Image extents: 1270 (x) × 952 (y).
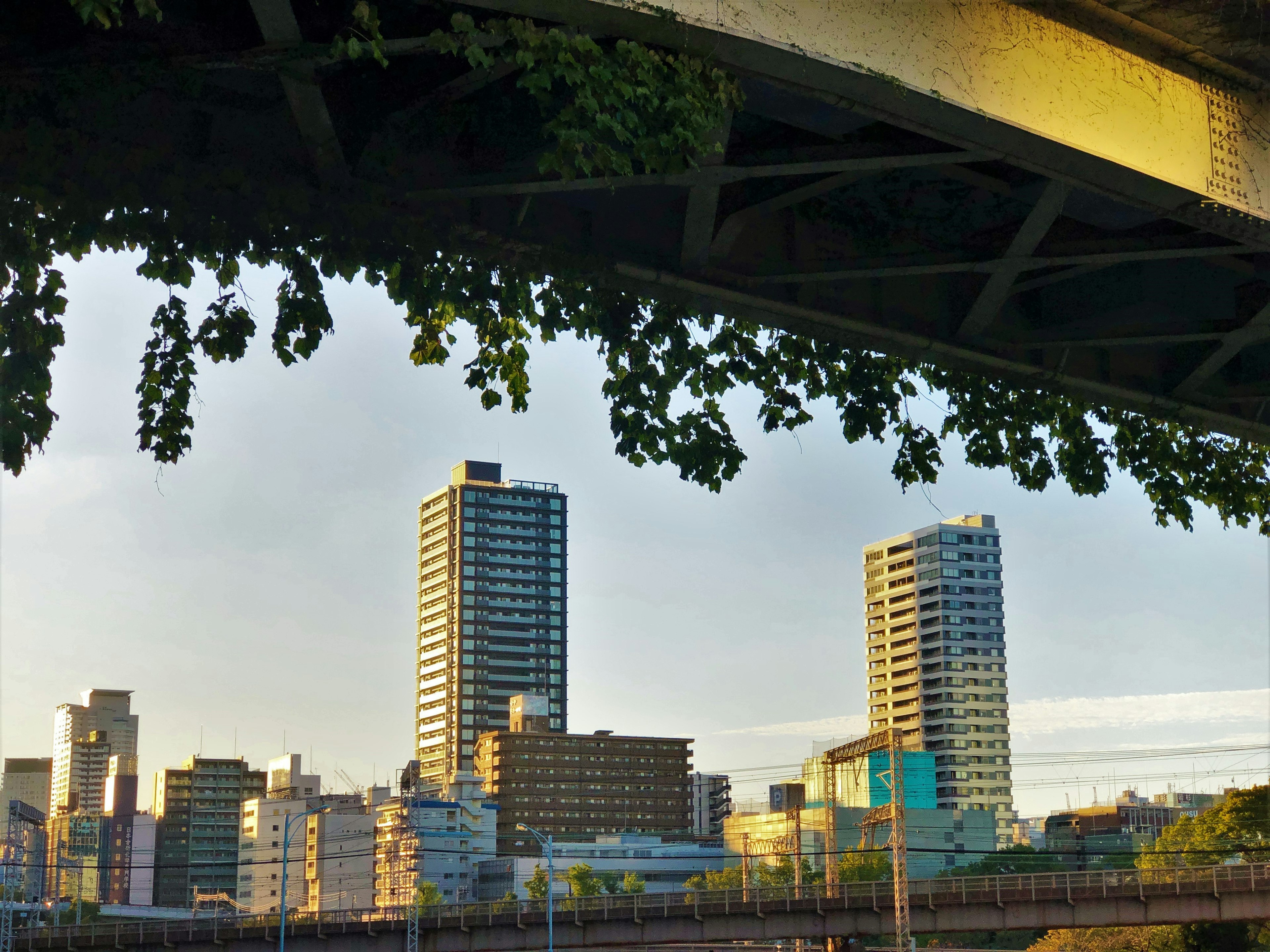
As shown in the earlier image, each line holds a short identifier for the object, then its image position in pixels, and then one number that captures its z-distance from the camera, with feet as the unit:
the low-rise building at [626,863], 568.00
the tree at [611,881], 510.58
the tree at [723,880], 450.30
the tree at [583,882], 462.19
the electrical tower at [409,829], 493.36
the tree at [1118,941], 242.78
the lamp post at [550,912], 212.74
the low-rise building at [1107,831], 568.41
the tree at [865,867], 403.75
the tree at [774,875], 446.19
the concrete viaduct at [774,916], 199.31
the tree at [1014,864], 413.59
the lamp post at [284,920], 218.38
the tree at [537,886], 453.99
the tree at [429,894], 503.61
